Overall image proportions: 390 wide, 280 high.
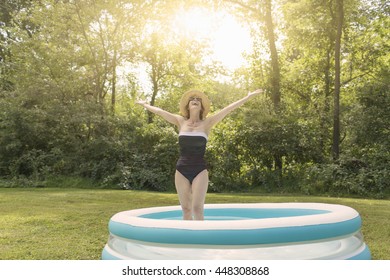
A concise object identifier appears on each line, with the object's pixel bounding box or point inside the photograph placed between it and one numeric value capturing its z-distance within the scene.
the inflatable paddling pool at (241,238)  3.44
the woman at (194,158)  4.59
